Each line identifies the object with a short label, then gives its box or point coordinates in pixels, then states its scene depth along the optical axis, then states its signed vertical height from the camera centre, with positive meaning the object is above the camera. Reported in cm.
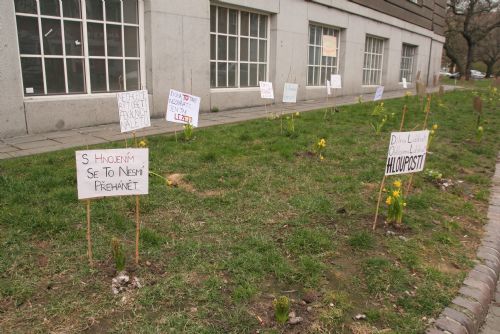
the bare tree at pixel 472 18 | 3275 +524
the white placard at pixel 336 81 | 1101 -7
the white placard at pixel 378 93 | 977 -33
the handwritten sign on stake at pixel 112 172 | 292 -69
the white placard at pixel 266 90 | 857 -26
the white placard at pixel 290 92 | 839 -29
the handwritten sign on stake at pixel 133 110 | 529 -45
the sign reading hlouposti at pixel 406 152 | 390 -69
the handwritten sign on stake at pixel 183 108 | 652 -51
